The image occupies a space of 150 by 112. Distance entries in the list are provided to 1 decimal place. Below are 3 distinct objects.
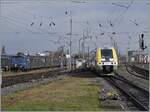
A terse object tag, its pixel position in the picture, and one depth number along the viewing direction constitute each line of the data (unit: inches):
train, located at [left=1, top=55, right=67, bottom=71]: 2836.1
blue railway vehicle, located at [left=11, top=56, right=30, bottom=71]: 2871.6
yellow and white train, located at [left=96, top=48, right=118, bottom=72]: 1792.6
